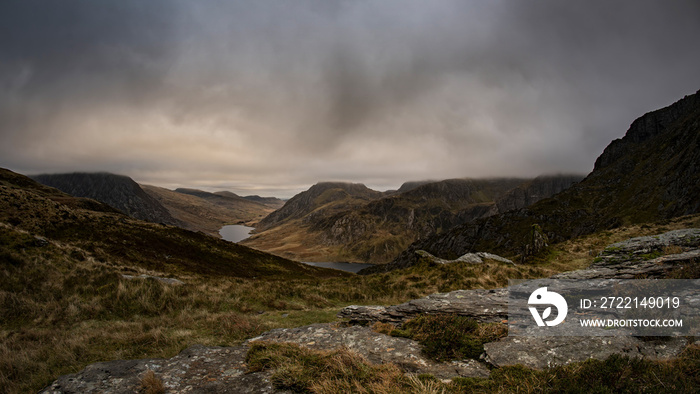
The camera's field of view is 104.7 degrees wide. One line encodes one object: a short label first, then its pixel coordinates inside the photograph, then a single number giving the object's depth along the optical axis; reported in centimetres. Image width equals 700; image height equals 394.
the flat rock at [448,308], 933
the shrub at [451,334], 741
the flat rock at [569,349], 598
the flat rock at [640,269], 881
